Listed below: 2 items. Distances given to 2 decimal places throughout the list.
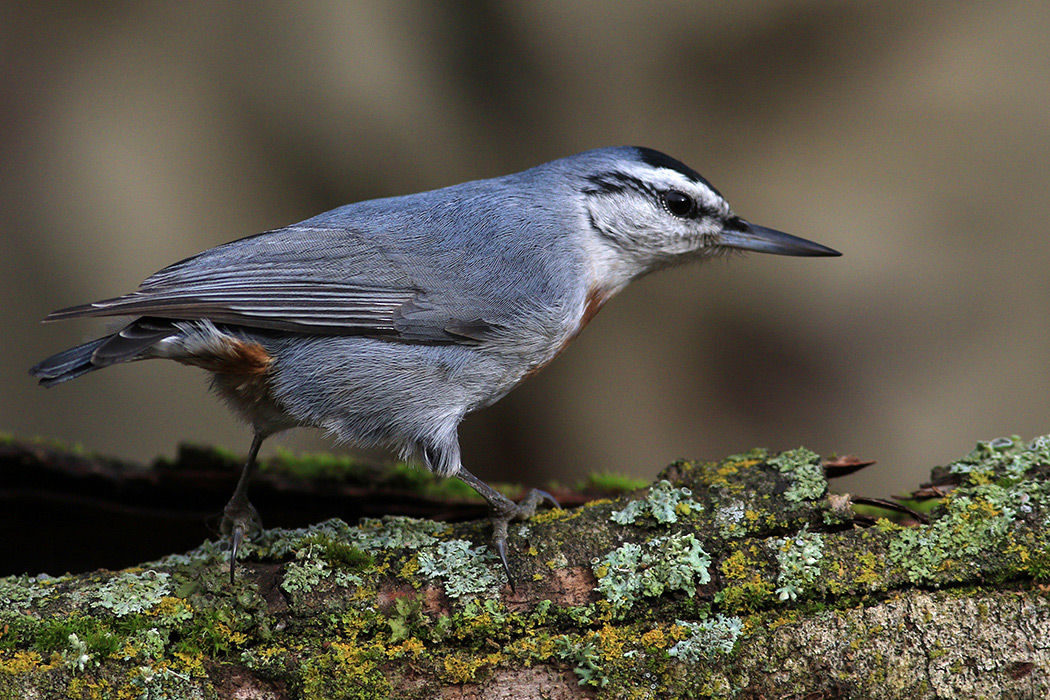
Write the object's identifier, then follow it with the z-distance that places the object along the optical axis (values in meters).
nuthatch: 5.17
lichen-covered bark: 4.15
